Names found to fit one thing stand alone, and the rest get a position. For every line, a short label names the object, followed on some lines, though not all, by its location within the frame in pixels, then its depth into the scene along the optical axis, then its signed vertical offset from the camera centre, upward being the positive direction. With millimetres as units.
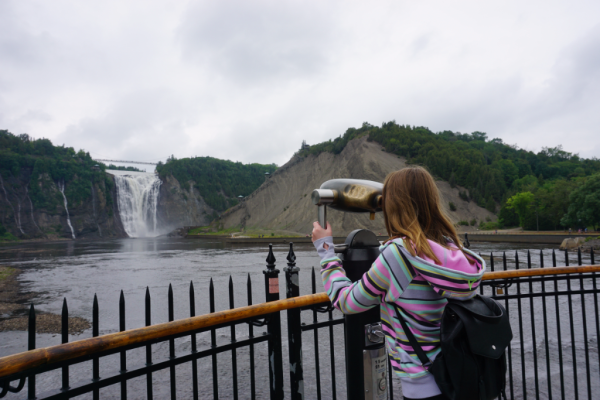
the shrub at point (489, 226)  56406 -2754
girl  1505 -268
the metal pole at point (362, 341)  1831 -658
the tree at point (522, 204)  55750 +473
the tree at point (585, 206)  42406 -75
